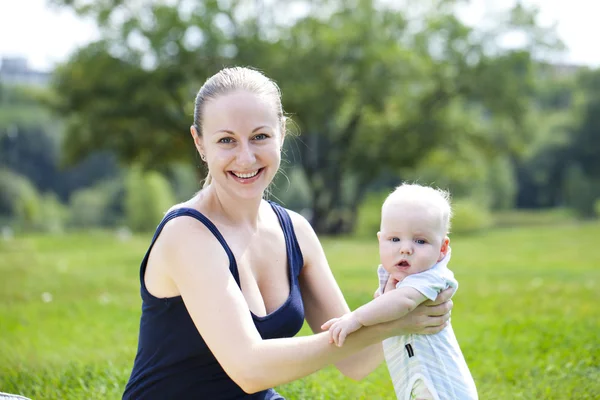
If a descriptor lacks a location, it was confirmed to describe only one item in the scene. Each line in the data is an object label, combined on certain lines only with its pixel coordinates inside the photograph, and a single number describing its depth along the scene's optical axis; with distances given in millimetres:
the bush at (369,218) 27328
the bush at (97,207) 59156
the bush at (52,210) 51919
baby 2447
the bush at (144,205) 36094
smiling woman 2346
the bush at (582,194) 41094
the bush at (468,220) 26891
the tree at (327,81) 23078
